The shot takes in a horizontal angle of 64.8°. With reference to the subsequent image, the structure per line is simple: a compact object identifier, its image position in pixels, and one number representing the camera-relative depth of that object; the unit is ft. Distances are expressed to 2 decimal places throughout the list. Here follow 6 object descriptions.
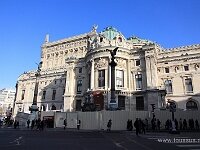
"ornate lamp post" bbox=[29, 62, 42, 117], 96.65
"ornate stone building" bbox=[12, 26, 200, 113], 108.00
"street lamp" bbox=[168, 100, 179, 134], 53.04
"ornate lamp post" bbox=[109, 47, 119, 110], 71.07
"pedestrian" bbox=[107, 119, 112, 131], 61.37
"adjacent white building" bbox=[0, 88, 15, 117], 367.15
